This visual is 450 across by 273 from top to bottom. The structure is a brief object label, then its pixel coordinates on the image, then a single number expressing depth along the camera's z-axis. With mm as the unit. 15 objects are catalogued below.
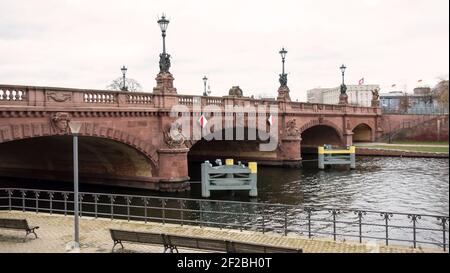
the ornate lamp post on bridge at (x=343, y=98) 59162
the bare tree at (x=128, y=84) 85125
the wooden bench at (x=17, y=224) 13758
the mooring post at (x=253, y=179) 27656
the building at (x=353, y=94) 171512
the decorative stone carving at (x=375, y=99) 68250
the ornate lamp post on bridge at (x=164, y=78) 28733
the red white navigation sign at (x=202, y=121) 32031
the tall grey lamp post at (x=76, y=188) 12664
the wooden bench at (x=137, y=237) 12164
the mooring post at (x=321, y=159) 40969
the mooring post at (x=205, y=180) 27500
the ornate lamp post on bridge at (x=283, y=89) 43469
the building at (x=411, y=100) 72694
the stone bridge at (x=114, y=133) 21453
